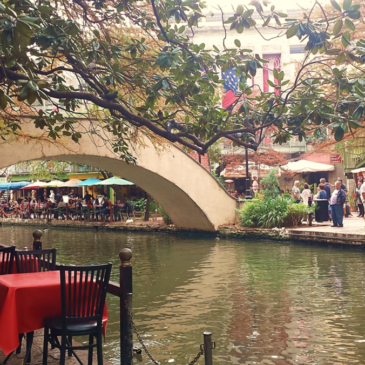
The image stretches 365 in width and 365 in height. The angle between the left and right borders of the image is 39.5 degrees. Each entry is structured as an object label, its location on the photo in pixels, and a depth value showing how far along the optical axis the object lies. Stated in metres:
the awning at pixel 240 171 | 30.69
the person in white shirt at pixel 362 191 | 16.17
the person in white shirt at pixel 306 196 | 19.56
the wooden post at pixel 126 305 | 4.29
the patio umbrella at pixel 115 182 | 26.69
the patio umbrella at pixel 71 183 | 30.62
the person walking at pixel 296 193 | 19.58
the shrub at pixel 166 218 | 22.47
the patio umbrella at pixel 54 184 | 31.39
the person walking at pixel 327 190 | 18.14
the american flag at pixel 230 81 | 27.98
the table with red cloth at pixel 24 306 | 4.18
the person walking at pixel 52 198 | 32.05
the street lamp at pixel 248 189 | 20.79
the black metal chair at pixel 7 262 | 5.52
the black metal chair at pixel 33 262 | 5.54
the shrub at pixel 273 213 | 17.61
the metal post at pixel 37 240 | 6.71
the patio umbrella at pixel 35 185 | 32.27
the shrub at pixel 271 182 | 21.02
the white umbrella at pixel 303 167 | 25.92
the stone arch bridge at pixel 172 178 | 16.58
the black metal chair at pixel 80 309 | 4.15
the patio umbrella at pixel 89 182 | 28.70
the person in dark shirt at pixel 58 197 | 31.25
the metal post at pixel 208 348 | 3.28
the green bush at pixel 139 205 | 28.95
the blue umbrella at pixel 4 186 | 35.59
